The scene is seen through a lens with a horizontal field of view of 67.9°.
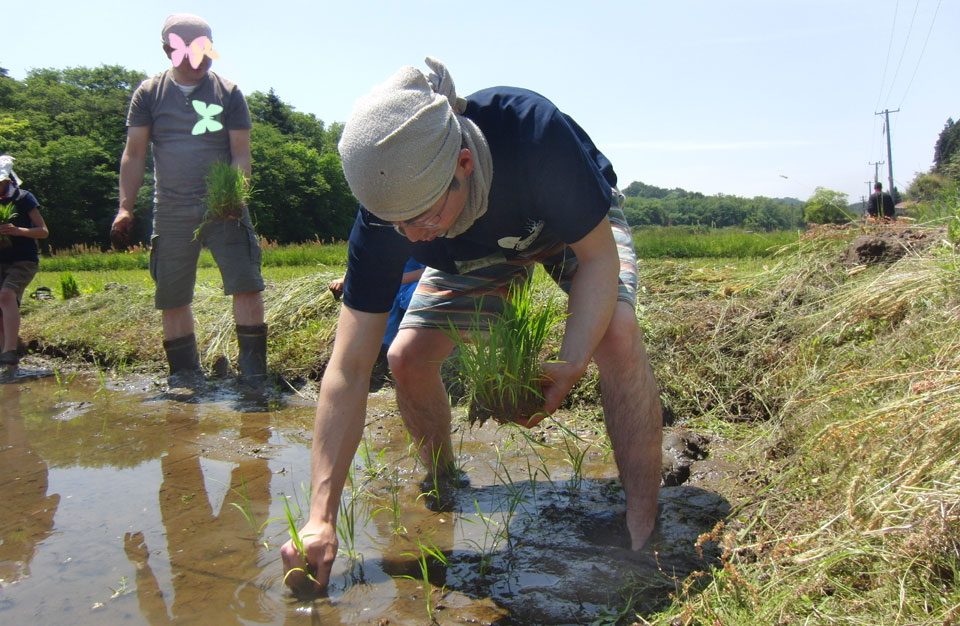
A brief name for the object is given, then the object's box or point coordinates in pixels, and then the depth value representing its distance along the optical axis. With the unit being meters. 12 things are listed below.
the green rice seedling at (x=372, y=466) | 3.10
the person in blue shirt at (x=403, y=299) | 3.69
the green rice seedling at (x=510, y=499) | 2.54
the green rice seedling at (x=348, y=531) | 2.34
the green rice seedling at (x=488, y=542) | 2.31
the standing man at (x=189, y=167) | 4.66
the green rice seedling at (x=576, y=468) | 2.84
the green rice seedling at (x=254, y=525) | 2.56
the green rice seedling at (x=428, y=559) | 2.03
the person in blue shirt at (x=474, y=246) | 1.86
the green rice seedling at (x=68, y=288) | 8.30
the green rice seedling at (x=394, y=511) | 2.57
